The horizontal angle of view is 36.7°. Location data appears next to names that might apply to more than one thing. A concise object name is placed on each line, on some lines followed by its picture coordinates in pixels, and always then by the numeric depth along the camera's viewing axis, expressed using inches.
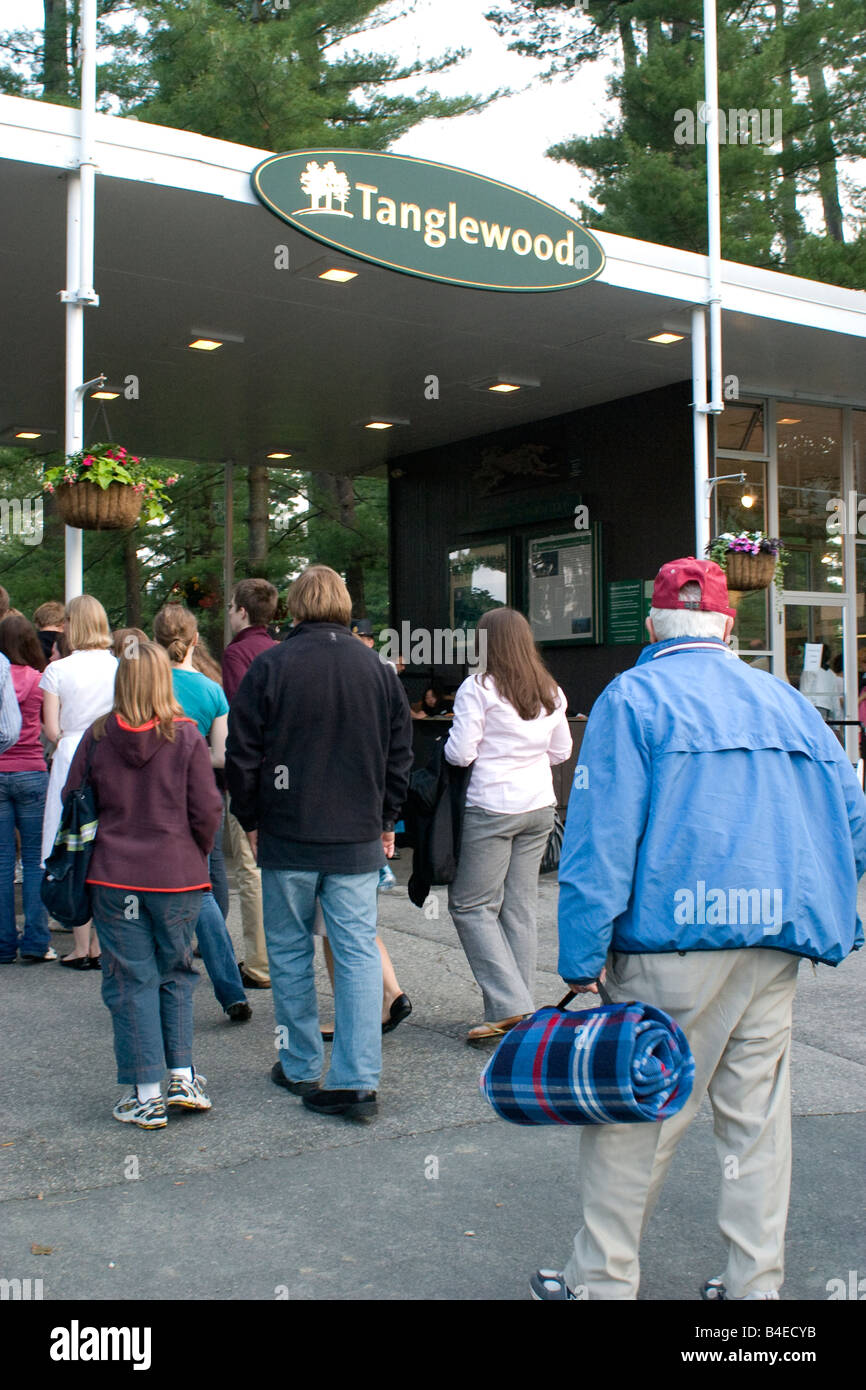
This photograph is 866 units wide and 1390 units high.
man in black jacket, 182.2
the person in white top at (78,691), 264.7
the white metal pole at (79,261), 295.6
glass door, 553.9
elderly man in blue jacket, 112.0
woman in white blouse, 213.8
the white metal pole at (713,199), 398.9
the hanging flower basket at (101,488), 298.5
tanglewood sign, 319.0
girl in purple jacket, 179.2
